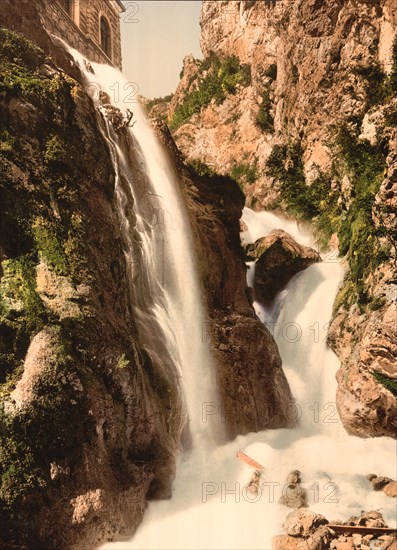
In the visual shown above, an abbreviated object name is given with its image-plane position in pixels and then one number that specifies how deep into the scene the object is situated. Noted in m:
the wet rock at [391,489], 13.93
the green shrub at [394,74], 22.96
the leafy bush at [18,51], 13.80
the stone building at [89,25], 22.89
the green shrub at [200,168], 23.36
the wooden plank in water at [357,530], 11.88
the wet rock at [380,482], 14.38
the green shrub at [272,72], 40.12
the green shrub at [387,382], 16.33
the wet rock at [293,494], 13.60
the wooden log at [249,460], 15.54
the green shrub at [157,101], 58.88
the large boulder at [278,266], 26.08
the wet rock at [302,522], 11.52
